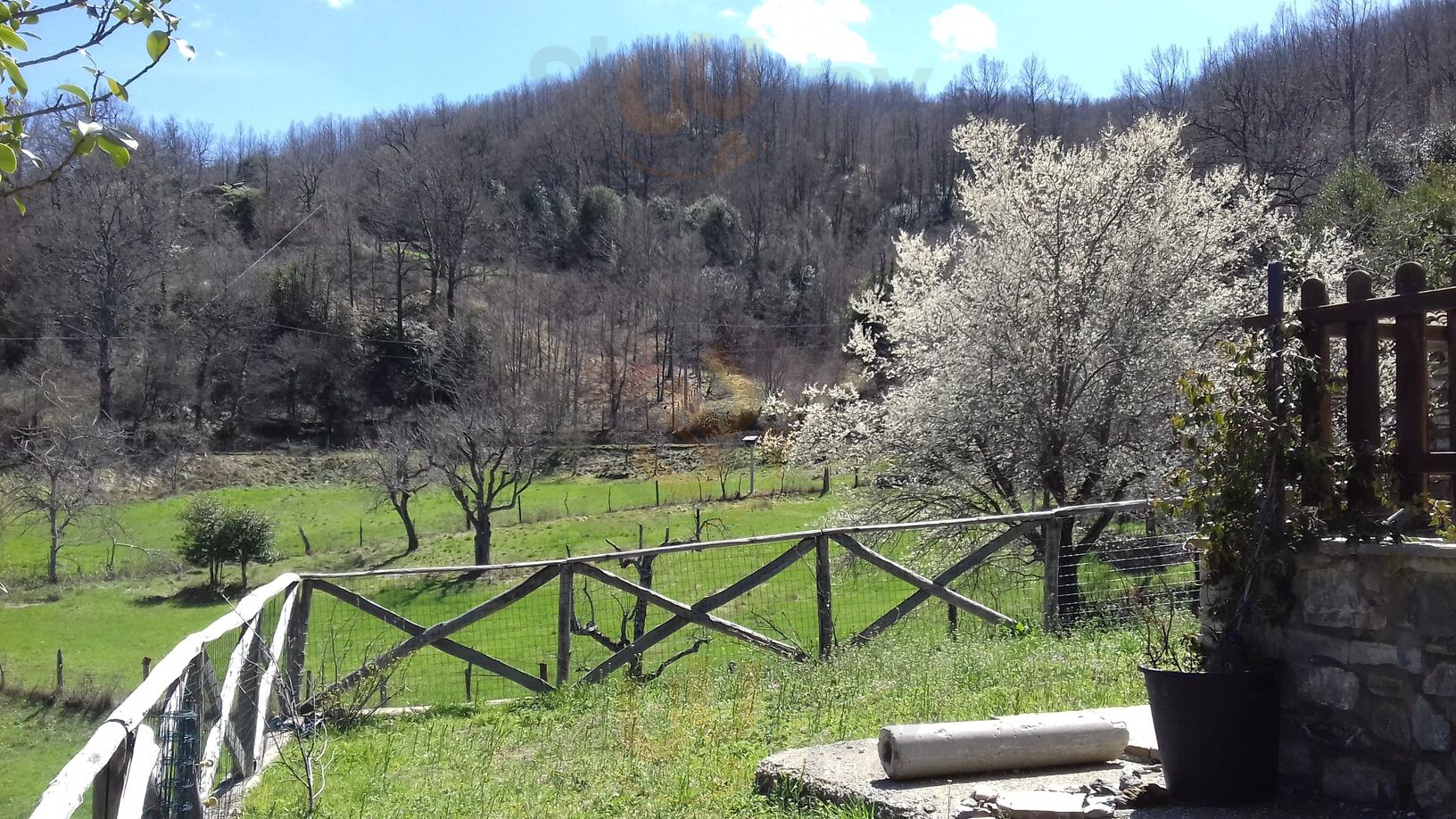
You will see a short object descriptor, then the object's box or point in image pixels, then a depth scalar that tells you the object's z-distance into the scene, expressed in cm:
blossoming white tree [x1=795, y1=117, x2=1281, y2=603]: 1258
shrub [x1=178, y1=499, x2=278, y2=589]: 2780
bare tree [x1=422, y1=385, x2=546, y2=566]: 2908
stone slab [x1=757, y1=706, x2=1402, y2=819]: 405
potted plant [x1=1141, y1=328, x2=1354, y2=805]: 405
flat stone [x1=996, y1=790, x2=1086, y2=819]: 396
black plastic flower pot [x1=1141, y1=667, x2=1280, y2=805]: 404
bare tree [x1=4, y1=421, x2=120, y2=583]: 2738
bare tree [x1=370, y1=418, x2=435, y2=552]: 3100
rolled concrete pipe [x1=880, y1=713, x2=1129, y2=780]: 456
